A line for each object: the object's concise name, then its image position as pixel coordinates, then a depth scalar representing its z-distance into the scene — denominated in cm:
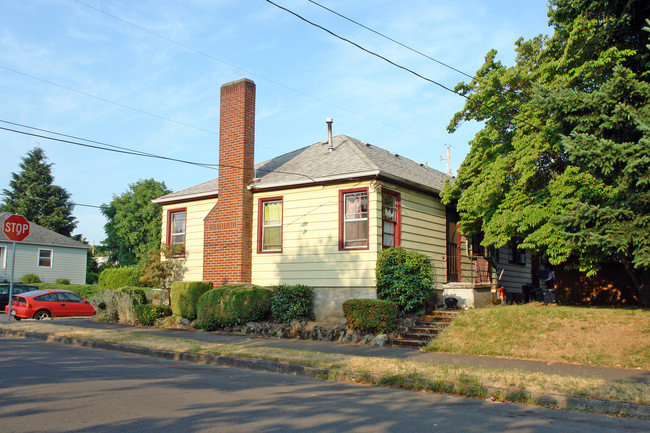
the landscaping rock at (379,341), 1344
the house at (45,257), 3741
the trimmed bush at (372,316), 1384
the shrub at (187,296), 1709
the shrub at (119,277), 2831
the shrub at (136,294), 1919
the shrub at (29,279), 3653
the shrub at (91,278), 5091
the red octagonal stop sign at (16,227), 1670
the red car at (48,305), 2130
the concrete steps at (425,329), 1350
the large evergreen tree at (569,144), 1084
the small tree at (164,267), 1931
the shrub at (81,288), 3519
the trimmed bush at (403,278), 1472
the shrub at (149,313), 1775
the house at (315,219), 1570
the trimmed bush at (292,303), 1560
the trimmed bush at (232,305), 1572
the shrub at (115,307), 1861
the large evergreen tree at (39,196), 5650
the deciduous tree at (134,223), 5722
